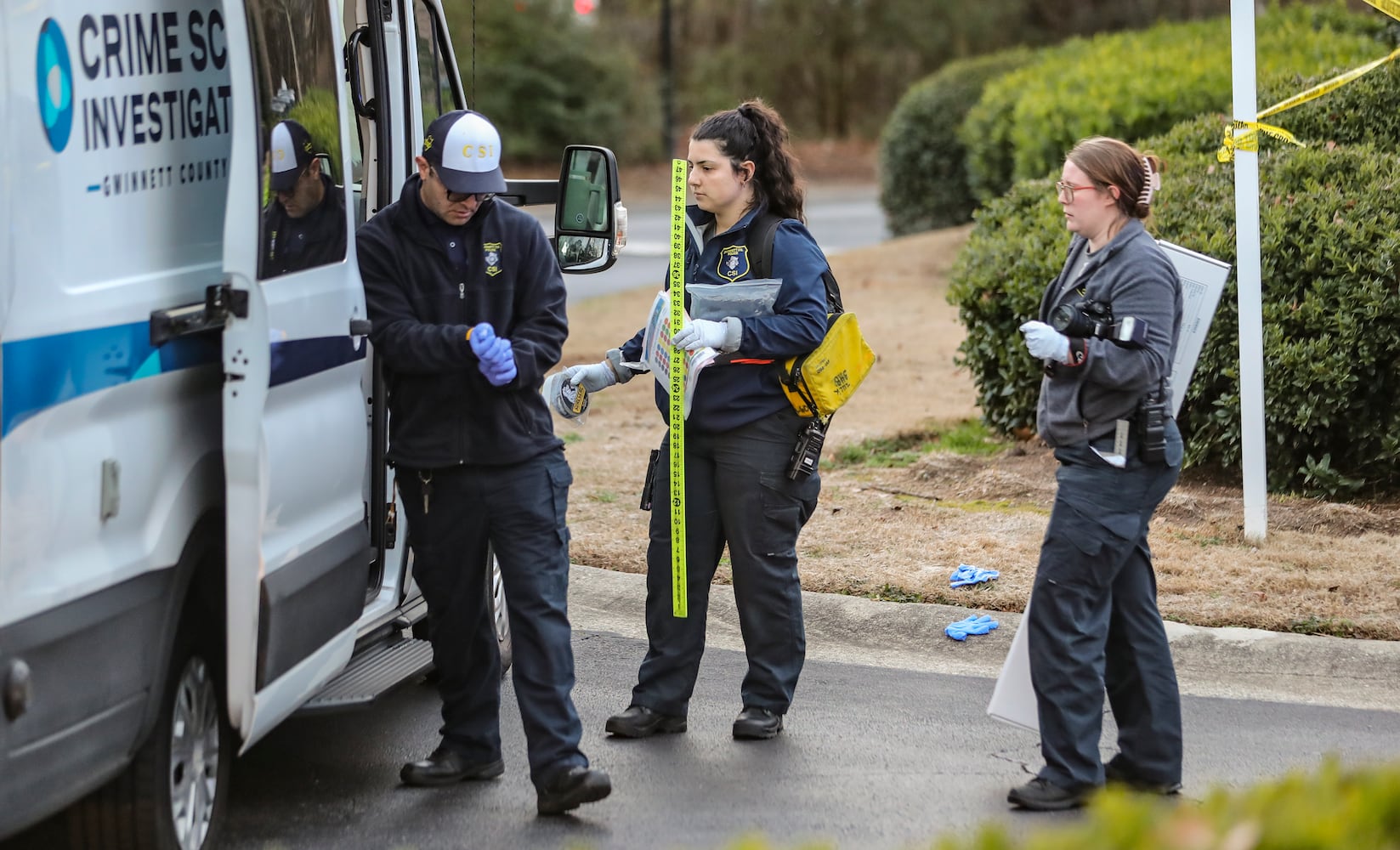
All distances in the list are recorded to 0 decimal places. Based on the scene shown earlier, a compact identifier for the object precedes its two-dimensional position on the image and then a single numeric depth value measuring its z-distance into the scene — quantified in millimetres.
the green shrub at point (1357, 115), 16422
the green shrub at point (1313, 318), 13758
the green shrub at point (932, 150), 39812
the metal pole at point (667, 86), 79781
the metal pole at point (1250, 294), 12625
